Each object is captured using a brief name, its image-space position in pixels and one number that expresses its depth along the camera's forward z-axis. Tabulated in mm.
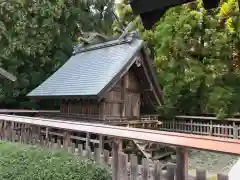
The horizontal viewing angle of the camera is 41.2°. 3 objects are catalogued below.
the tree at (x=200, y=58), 14281
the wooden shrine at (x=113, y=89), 11414
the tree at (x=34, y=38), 15734
